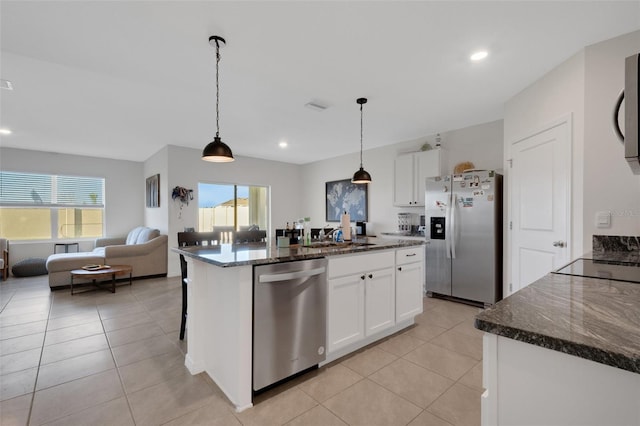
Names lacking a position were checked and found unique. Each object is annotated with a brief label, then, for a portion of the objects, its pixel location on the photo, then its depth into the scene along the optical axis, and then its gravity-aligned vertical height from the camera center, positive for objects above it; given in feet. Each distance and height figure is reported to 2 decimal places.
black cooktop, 4.09 -0.97
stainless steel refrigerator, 12.07 -1.11
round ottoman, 18.30 -3.58
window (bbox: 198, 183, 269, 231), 20.07 +0.43
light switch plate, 7.34 -0.24
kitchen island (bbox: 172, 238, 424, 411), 5.91 -2.27
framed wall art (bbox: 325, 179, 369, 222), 19.83 +0.87
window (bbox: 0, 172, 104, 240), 19.22 +0.43
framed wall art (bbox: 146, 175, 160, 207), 19.47 +1.51
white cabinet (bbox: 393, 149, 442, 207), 15.10 +2.09
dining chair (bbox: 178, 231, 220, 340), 8.71 -0.93
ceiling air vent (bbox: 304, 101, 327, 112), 11.47 +4.32
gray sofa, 15.35 -2.66
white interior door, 8.54 +0.25
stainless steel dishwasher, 6.06 -2.43
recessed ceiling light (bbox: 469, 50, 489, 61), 7.87 +4.36
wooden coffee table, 14.10 -3.07
